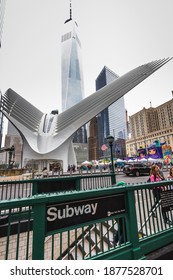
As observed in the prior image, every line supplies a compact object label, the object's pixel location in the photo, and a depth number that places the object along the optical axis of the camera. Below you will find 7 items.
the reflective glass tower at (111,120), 134.00
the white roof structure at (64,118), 37.34
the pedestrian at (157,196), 3.25
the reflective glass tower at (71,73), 124.19
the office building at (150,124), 95.38
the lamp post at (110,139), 11.75
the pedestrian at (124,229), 2.60
